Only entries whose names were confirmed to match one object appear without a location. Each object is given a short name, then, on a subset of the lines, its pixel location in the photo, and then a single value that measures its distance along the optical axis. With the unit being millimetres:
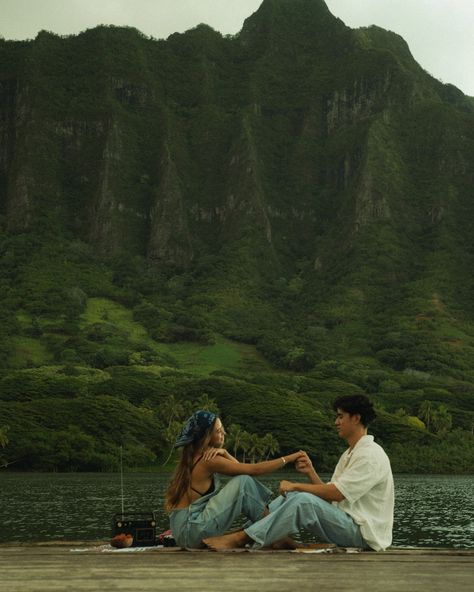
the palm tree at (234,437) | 168375
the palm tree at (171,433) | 165625
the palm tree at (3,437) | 158675
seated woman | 13586
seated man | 13023
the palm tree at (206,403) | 181625
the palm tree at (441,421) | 194000
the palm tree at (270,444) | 174375
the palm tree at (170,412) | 180125
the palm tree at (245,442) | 169988
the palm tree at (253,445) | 171375
